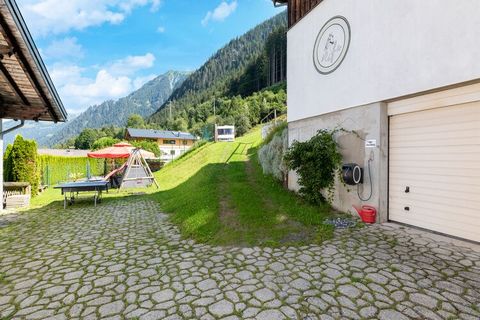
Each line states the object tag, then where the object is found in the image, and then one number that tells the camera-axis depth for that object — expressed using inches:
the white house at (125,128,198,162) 2047.2
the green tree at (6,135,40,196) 411.8
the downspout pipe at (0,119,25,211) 307.9
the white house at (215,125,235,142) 1170.6
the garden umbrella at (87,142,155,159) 525.7
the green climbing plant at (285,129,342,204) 246.5
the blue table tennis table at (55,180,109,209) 337.7
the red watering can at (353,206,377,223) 217.6
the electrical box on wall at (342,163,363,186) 225.6
